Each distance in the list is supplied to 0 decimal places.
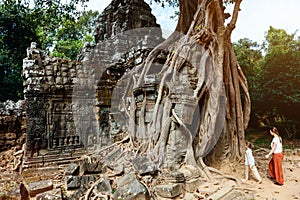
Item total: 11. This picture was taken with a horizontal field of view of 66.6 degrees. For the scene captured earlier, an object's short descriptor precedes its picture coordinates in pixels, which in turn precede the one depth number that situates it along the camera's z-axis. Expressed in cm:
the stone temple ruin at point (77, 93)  527
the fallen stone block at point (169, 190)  317
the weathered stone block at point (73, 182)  392
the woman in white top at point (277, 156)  398
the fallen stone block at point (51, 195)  338
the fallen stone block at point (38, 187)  385
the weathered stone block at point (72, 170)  418
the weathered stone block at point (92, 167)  423
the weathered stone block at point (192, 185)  338
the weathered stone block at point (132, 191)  307
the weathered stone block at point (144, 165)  373
